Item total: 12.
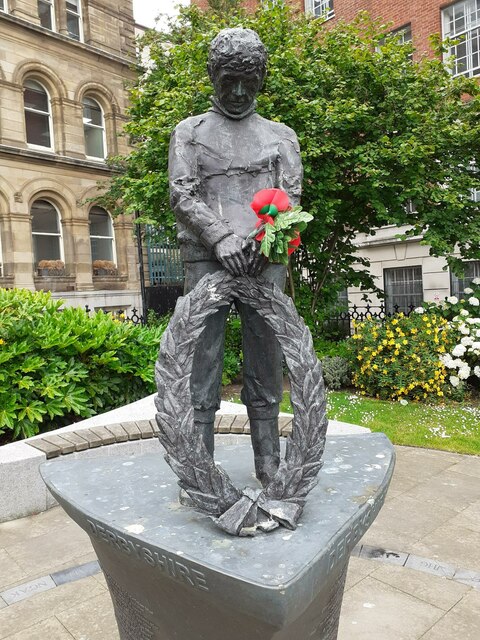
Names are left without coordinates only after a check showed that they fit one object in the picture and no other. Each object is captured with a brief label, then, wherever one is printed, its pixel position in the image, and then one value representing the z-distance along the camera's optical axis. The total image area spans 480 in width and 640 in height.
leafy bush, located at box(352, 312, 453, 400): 8.56
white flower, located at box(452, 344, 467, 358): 8.38
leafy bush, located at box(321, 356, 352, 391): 9.73
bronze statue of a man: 2.91
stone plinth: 1.87
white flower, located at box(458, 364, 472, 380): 8.33
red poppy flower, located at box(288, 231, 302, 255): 2.59
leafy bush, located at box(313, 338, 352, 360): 10.02
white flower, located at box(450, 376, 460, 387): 8.46
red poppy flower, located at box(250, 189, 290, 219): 2.52
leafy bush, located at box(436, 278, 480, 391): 8.43
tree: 9.35
